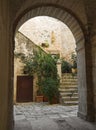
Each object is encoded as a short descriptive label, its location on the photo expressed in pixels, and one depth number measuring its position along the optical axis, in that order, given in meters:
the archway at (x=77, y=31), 4.77
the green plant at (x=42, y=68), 9.93
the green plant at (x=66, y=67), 11.59
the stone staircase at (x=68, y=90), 8.77
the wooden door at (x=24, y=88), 10.38
